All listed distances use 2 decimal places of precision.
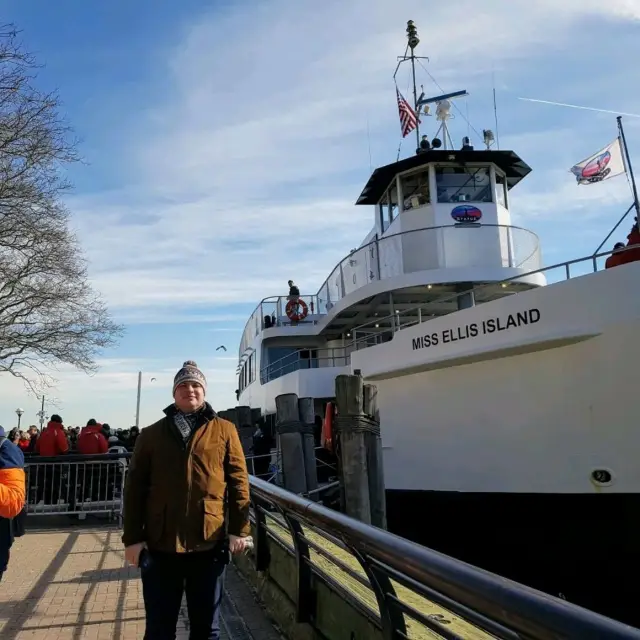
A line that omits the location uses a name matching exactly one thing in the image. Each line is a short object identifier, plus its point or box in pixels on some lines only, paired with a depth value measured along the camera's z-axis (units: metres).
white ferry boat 6.69
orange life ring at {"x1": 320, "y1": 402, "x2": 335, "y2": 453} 10.51
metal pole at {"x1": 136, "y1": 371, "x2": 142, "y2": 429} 43.34
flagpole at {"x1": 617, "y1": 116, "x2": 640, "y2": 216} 8.66
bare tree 15.85
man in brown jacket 2.95
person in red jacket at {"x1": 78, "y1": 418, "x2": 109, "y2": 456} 10.20
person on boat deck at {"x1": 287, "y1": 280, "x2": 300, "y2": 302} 18.36
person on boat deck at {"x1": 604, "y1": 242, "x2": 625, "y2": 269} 7.50
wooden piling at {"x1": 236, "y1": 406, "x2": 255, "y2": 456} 14.12
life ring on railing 17.95
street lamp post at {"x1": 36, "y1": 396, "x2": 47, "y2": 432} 49.24
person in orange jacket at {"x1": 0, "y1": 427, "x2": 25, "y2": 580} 3.38
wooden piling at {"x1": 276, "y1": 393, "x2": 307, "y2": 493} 8.30
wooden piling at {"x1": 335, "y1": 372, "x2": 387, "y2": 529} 6.70
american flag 15.64
